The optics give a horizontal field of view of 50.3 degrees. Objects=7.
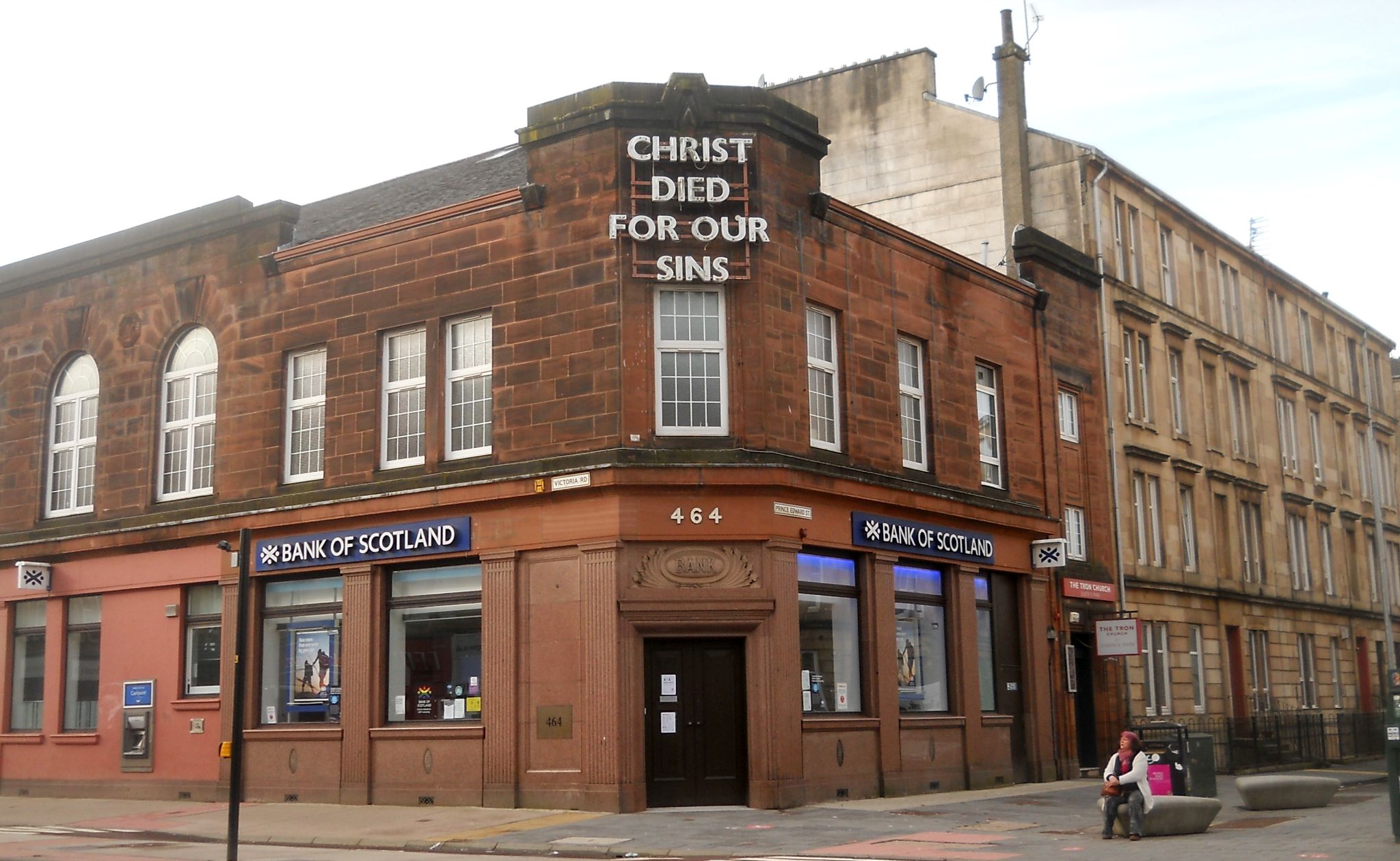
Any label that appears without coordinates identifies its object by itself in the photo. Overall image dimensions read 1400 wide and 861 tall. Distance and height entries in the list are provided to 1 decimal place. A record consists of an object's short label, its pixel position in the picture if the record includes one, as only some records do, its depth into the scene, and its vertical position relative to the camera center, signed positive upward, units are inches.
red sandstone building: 808.3 +124.1
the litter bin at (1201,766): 809.5 -43.9
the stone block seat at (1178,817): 673.6 -59.1
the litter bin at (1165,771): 738.2 -42.2
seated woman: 669.3 -44.3
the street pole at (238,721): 604.1 -7.7
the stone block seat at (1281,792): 799.1 -57.8
